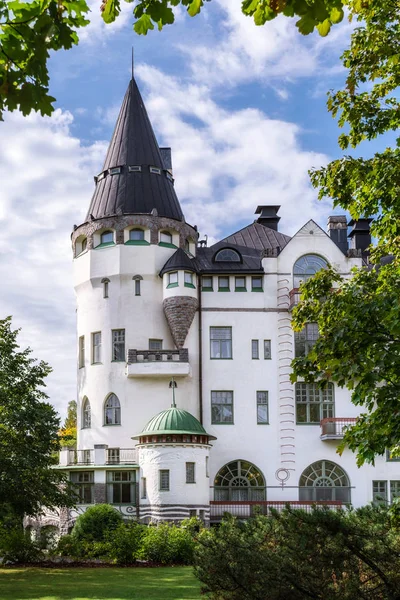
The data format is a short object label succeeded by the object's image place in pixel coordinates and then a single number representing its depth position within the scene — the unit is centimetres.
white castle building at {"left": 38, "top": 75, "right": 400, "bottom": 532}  4303
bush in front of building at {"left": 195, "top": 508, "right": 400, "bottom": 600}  1070
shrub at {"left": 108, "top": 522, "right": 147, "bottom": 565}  3031
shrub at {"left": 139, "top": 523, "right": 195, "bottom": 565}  3042
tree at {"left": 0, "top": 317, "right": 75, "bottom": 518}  2708
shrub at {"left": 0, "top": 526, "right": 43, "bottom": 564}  2981
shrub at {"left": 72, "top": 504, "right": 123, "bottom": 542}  3512
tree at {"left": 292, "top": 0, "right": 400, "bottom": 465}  1216
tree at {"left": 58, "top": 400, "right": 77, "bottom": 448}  7464
